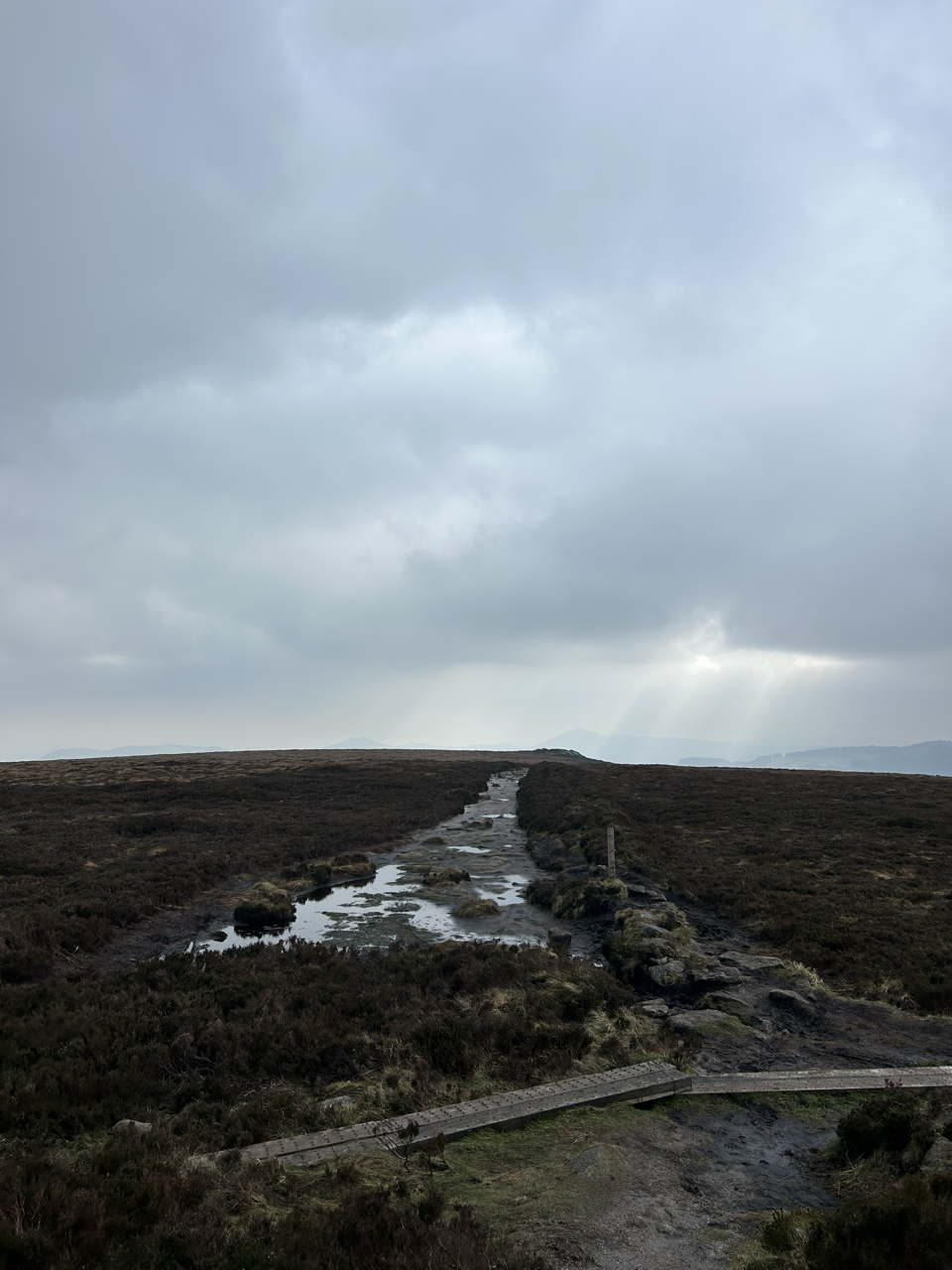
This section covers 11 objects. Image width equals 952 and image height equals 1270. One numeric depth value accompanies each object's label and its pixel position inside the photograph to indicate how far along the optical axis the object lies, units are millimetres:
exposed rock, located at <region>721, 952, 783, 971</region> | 17125
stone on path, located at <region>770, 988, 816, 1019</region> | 14469
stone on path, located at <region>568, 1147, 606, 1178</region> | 8210
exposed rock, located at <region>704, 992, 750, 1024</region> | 14408
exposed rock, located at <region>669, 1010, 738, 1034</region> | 13566
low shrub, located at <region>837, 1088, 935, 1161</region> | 7859
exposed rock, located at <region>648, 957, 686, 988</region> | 16188
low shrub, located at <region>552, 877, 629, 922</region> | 23297
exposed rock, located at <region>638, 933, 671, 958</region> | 17516
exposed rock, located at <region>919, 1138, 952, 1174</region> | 6984
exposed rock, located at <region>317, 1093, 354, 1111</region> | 9984
